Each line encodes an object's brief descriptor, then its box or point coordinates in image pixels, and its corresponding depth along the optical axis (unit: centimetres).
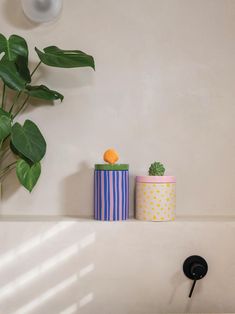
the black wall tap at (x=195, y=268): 122
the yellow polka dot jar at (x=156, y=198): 129
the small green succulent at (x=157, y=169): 131
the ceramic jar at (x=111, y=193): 129
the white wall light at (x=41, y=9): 139
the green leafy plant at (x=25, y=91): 122
